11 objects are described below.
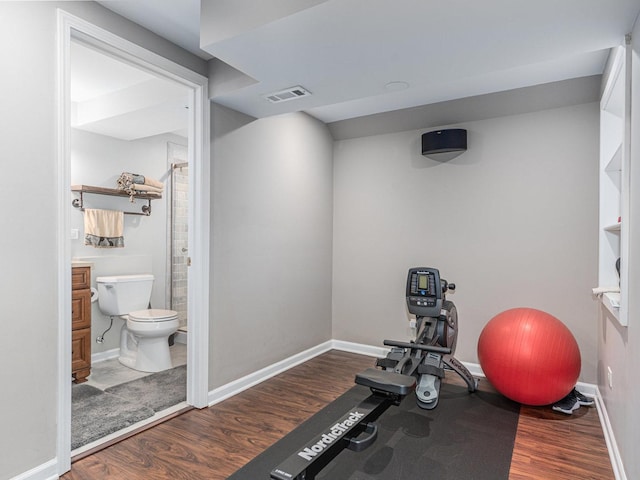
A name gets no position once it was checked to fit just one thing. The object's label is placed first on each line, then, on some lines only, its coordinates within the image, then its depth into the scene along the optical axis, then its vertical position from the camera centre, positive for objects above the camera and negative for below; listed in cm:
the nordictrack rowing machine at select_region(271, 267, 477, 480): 160 -85
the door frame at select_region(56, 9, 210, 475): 197 +23
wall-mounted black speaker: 349 +91
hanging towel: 380 +10
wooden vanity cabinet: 312 -72
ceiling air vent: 257 +101
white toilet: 349 -77
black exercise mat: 201 -123
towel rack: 370 +46
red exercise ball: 256 -82
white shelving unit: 221 +44
